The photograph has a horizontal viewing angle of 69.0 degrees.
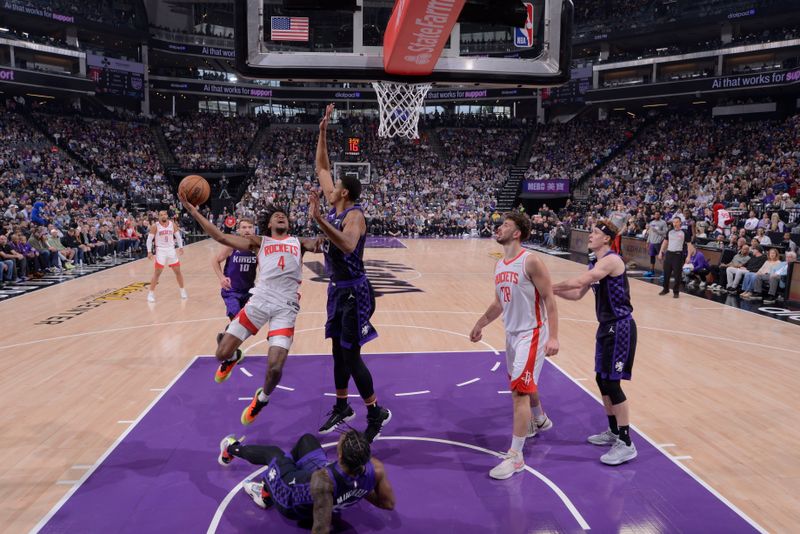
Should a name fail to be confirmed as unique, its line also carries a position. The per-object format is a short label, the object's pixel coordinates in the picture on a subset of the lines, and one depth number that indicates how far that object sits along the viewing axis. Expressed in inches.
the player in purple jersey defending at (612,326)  172.1
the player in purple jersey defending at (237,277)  270.5
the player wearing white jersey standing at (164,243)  421.7
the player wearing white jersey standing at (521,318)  166.4
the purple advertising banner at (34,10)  1129.4
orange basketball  185.9
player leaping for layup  188.1
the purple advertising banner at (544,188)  1171.3
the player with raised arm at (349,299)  181.2
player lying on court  123.5
